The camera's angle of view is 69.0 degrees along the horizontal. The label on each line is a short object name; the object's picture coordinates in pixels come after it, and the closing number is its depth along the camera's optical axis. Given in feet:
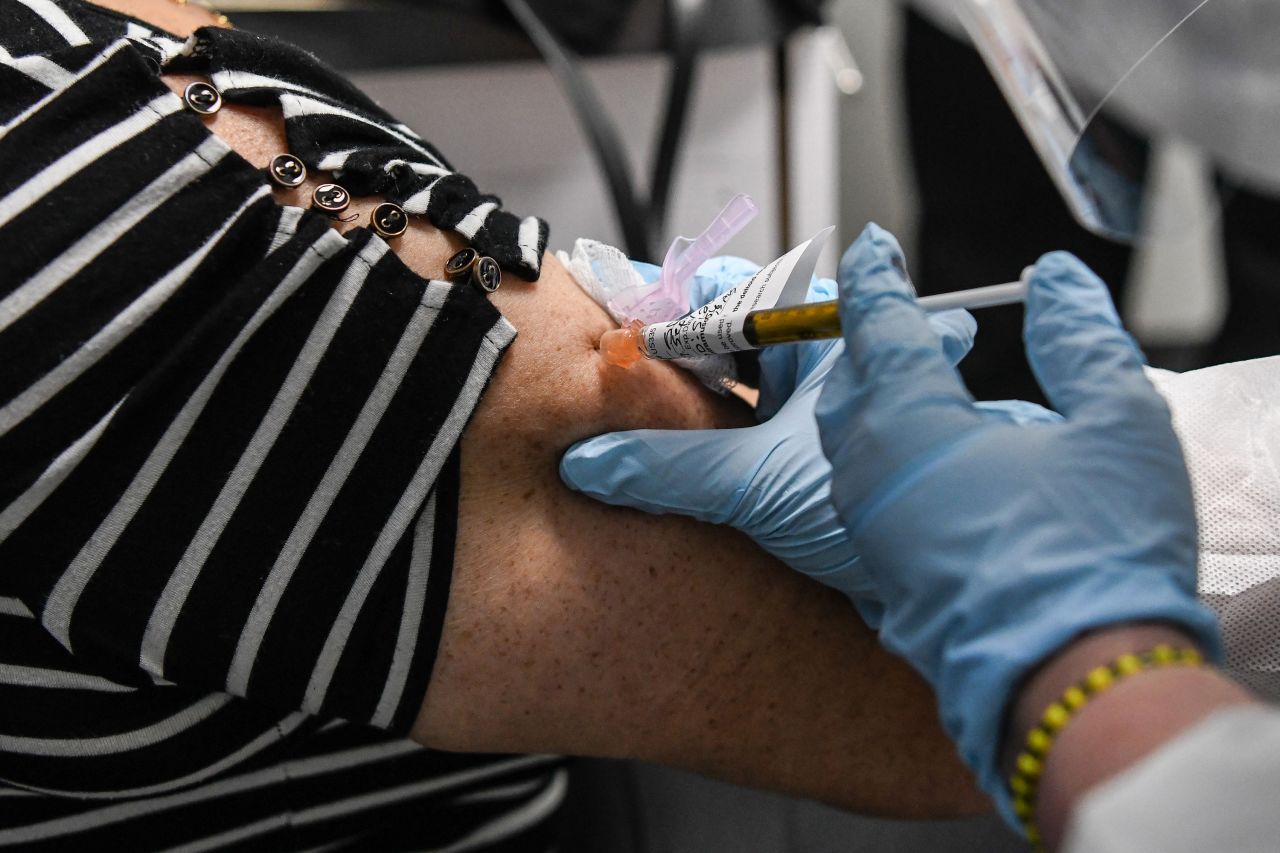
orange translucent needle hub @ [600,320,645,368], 2.58
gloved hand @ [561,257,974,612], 2.46
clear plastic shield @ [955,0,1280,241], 3.44
